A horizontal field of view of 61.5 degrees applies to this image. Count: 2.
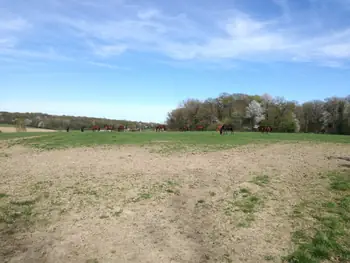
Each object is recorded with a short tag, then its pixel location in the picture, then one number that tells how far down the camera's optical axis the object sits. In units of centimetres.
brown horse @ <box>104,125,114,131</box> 4297
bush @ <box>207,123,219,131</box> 6622
